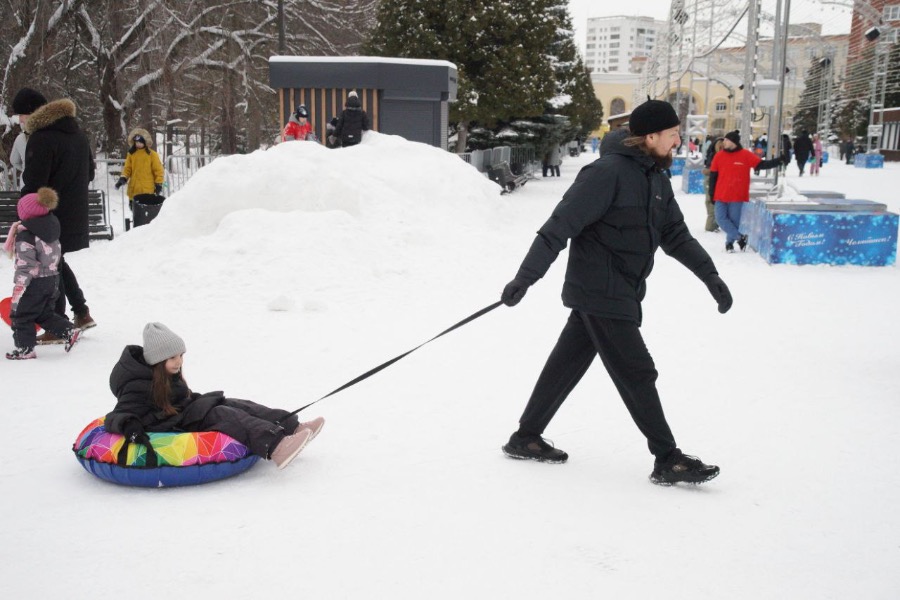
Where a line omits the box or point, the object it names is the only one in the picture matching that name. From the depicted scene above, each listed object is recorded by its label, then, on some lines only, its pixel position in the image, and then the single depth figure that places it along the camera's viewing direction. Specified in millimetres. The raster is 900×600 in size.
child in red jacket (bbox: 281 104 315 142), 15219
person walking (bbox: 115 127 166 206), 12602
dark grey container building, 18000
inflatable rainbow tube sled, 3795
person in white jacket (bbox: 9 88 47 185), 6539
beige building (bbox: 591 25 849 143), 34194
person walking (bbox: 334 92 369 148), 14891
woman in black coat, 6336
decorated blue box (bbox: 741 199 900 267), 10867
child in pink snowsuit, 6059
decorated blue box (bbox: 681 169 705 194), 25172
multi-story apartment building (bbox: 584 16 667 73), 141450
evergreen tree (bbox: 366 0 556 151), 24078
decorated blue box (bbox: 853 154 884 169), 40344
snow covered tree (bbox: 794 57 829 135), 62594
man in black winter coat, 3801
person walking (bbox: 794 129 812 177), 29100
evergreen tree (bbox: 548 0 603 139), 30234
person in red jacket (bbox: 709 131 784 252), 12305
